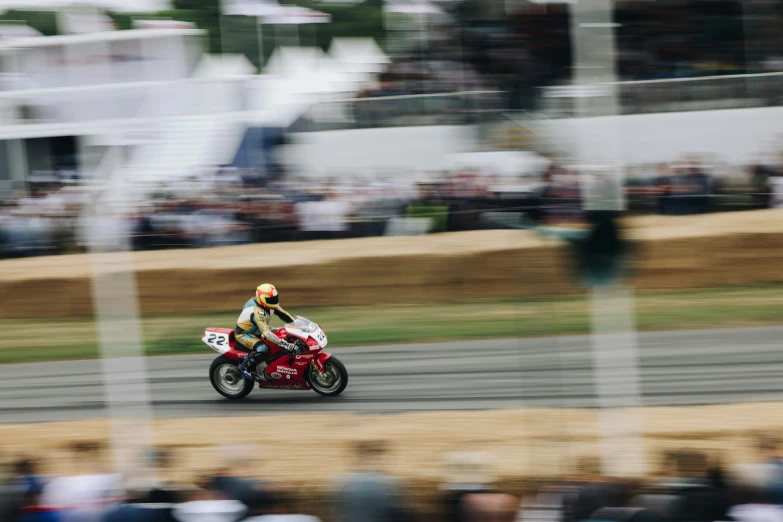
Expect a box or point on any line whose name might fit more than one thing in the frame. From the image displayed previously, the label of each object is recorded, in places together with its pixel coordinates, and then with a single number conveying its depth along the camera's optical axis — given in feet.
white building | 142.00
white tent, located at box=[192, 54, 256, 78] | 200.05
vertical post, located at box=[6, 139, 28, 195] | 151.84
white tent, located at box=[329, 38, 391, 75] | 150.24
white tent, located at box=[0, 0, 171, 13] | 294.25
